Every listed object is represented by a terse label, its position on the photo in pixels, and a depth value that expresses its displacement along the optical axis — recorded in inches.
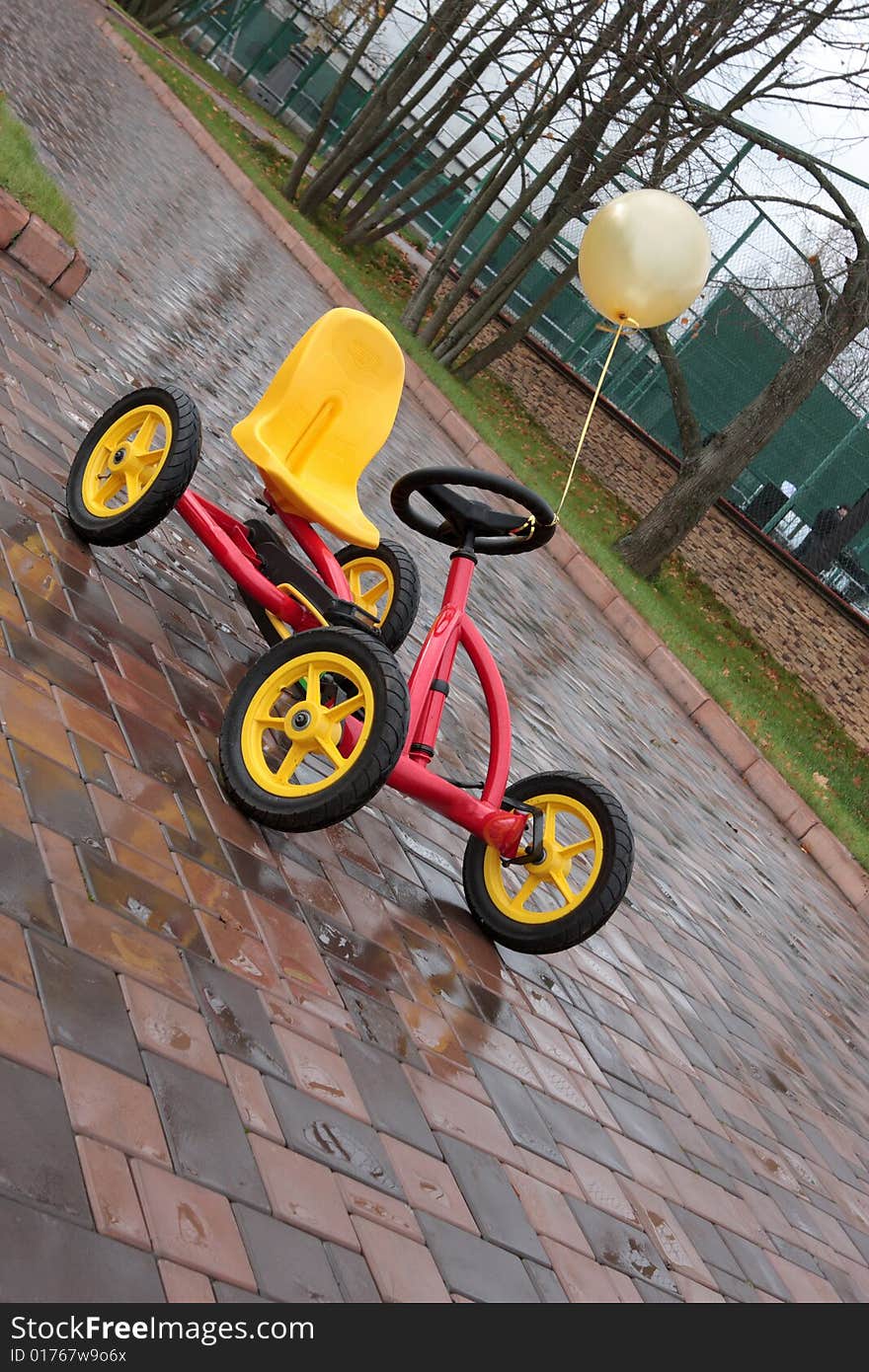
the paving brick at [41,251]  242.4
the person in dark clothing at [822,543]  698.8
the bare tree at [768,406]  553.9
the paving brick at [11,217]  237.8
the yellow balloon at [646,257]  291.3
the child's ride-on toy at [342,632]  129.0
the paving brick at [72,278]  247.9
